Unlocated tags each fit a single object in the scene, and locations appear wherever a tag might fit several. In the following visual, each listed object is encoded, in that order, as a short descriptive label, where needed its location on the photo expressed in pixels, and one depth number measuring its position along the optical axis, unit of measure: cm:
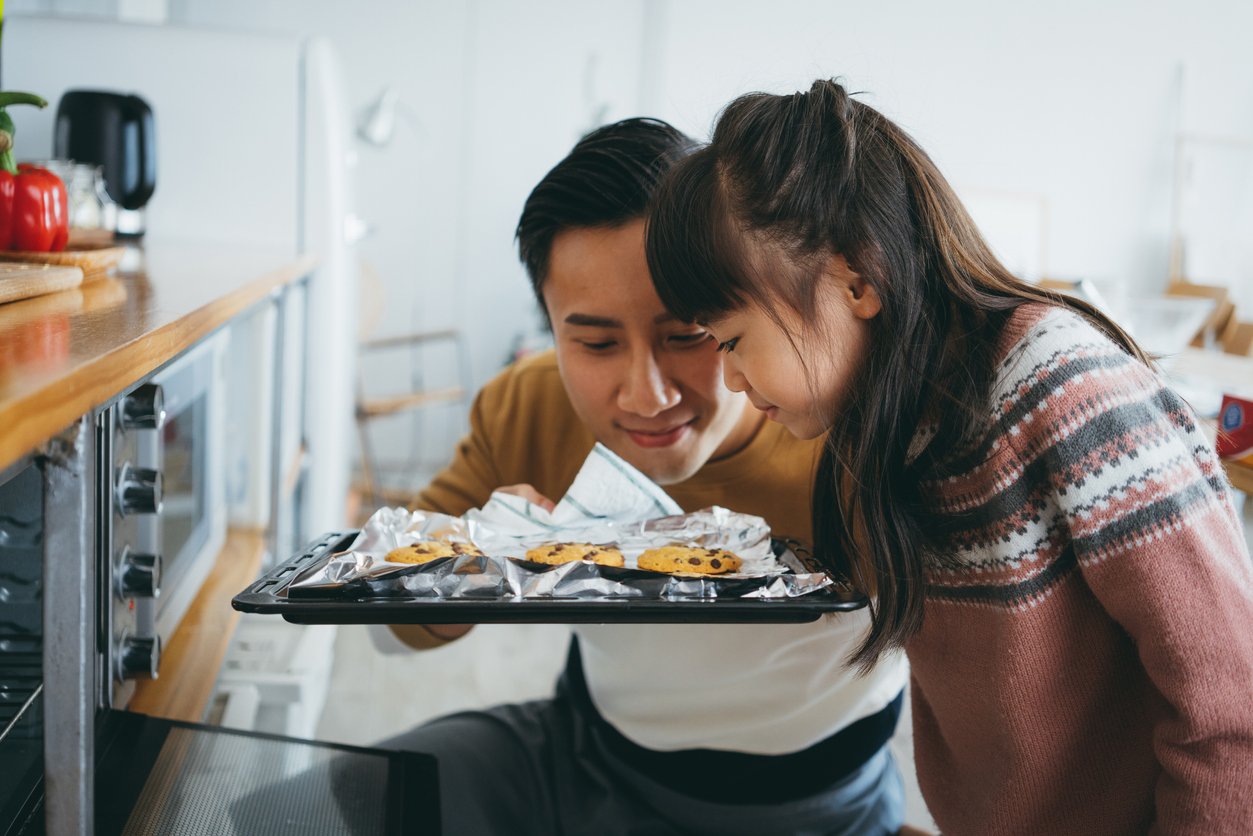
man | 90
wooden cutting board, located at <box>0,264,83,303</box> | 72
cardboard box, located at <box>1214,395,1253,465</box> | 103
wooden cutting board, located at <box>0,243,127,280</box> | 93
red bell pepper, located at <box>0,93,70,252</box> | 97
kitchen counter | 41
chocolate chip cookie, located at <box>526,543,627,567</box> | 75
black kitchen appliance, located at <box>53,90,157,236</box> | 145
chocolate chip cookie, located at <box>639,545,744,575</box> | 75
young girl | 63
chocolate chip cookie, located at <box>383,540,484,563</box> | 74
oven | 48
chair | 314
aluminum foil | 65
